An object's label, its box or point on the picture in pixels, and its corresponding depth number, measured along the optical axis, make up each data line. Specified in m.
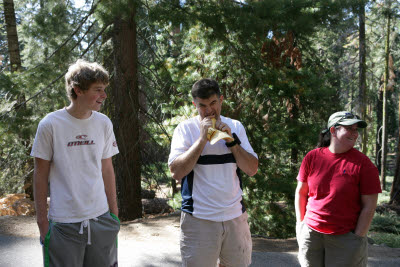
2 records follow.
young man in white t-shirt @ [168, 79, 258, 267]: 2.51
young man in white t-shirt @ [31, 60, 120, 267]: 2.27
